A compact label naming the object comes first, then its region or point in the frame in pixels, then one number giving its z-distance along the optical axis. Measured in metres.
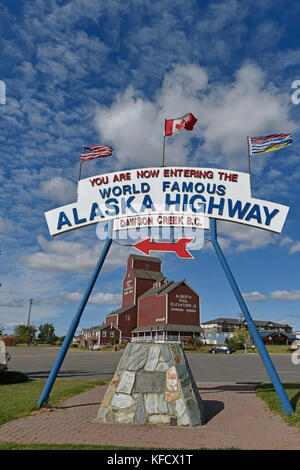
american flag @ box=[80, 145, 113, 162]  10.76
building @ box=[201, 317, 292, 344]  78.34
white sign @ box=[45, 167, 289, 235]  9.38
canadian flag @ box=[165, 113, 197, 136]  10.13
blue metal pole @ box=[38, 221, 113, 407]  8.47
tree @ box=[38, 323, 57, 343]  116.19
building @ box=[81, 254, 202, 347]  44.97
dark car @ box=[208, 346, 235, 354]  42.91
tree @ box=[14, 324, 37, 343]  75.88
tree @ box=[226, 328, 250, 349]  52.00
